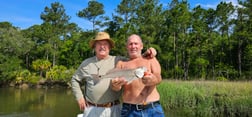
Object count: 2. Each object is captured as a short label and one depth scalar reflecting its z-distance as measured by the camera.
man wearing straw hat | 2.87
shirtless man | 2.62
